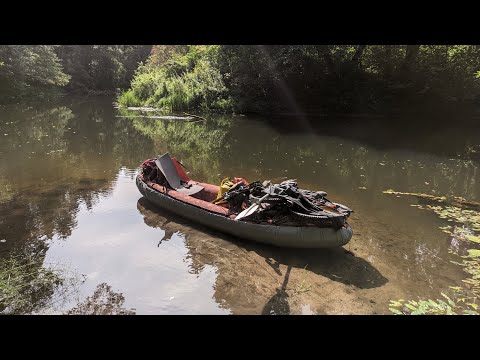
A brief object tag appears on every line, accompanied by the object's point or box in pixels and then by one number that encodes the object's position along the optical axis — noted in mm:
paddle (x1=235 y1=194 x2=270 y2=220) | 6762
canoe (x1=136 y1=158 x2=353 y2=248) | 6328
